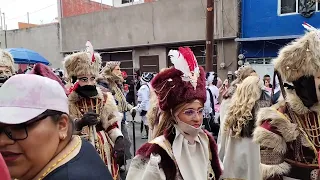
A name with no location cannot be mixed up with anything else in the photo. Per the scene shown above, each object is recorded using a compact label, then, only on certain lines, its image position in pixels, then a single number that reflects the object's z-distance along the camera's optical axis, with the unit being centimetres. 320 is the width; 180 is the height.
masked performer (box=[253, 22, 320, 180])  263
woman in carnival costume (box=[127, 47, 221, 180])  234
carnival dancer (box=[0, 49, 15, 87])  375
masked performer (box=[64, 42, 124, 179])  357
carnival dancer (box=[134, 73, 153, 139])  826
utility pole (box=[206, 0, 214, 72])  997
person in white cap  137
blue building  1155
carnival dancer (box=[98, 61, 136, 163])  684
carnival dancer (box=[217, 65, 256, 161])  485
